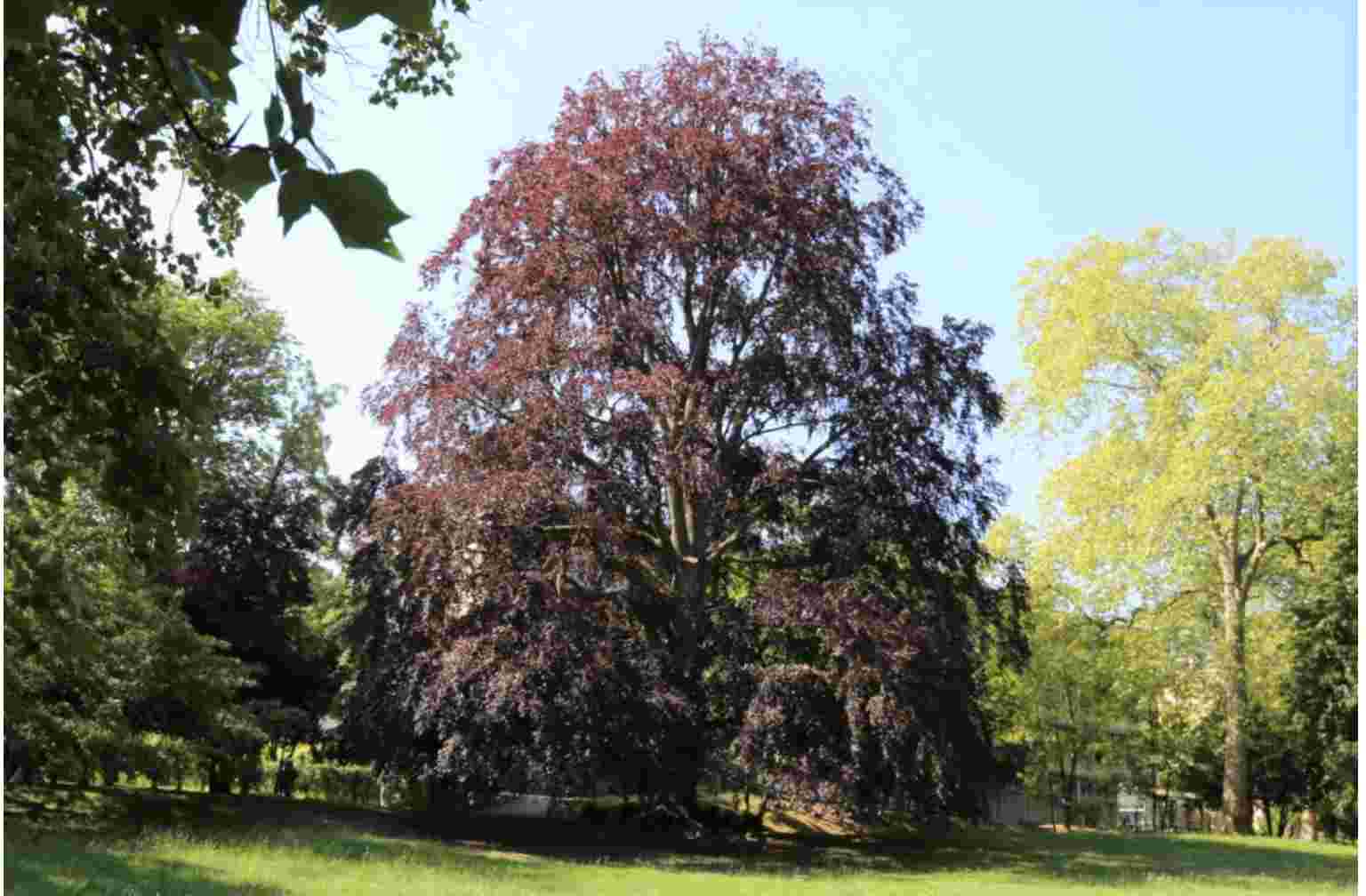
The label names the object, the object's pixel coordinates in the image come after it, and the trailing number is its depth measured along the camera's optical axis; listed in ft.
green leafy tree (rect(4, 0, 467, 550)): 16.94
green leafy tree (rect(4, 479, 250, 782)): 41.01
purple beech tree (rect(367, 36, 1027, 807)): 53.72
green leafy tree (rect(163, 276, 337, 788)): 69.46
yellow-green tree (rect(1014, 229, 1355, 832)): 79.36
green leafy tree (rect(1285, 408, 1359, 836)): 79.82
